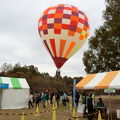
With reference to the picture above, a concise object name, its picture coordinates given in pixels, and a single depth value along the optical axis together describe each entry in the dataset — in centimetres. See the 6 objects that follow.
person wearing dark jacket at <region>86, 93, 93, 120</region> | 1384
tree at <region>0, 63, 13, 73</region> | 7466
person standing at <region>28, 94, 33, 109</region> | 2215
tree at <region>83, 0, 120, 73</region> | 3002
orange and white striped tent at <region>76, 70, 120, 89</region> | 1298
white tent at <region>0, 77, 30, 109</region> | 2047
